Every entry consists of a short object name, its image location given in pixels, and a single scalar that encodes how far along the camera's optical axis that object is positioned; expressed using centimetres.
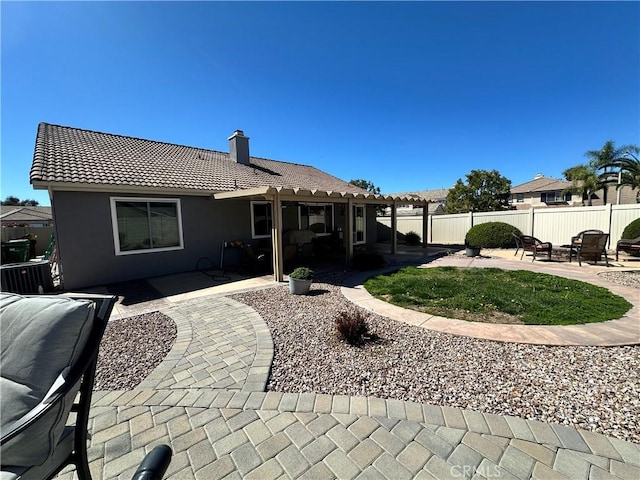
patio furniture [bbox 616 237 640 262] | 952
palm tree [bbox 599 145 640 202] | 2120
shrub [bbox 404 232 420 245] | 1617
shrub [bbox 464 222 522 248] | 1363
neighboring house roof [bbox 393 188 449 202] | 4419
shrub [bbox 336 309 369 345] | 377
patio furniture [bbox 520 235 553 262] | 973
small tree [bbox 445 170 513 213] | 2727
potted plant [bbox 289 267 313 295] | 623
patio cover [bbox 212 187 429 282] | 730
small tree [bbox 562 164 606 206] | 2442
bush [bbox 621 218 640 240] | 1048
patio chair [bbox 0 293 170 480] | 122
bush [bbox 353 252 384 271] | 909
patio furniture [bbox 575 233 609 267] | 869
